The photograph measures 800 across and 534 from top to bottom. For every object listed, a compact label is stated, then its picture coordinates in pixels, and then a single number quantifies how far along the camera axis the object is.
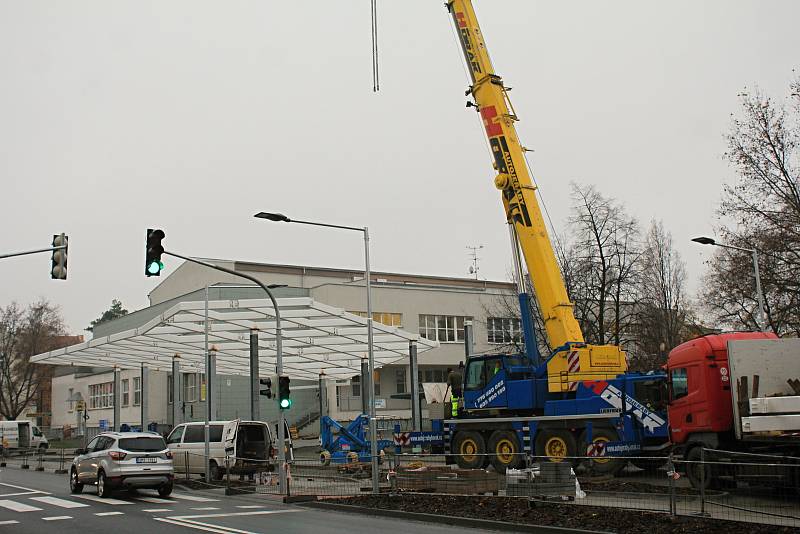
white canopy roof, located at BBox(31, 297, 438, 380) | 29.92
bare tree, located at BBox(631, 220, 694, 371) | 39.84
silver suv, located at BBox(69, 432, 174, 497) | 20.61
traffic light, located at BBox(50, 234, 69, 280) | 22.05
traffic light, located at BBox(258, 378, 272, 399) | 21.96
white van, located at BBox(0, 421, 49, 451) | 50.28
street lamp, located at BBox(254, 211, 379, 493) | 19.20
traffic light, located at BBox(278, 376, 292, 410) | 21.75
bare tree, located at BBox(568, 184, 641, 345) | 36.69
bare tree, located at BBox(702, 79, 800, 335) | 33.16
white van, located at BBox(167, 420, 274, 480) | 25.00
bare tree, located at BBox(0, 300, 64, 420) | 73.88
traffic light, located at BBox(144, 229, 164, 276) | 18.55
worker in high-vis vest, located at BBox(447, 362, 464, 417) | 26.59
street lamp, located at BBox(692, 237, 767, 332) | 27.77
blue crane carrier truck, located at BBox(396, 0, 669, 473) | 21.94
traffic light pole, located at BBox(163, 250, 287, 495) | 20.95
